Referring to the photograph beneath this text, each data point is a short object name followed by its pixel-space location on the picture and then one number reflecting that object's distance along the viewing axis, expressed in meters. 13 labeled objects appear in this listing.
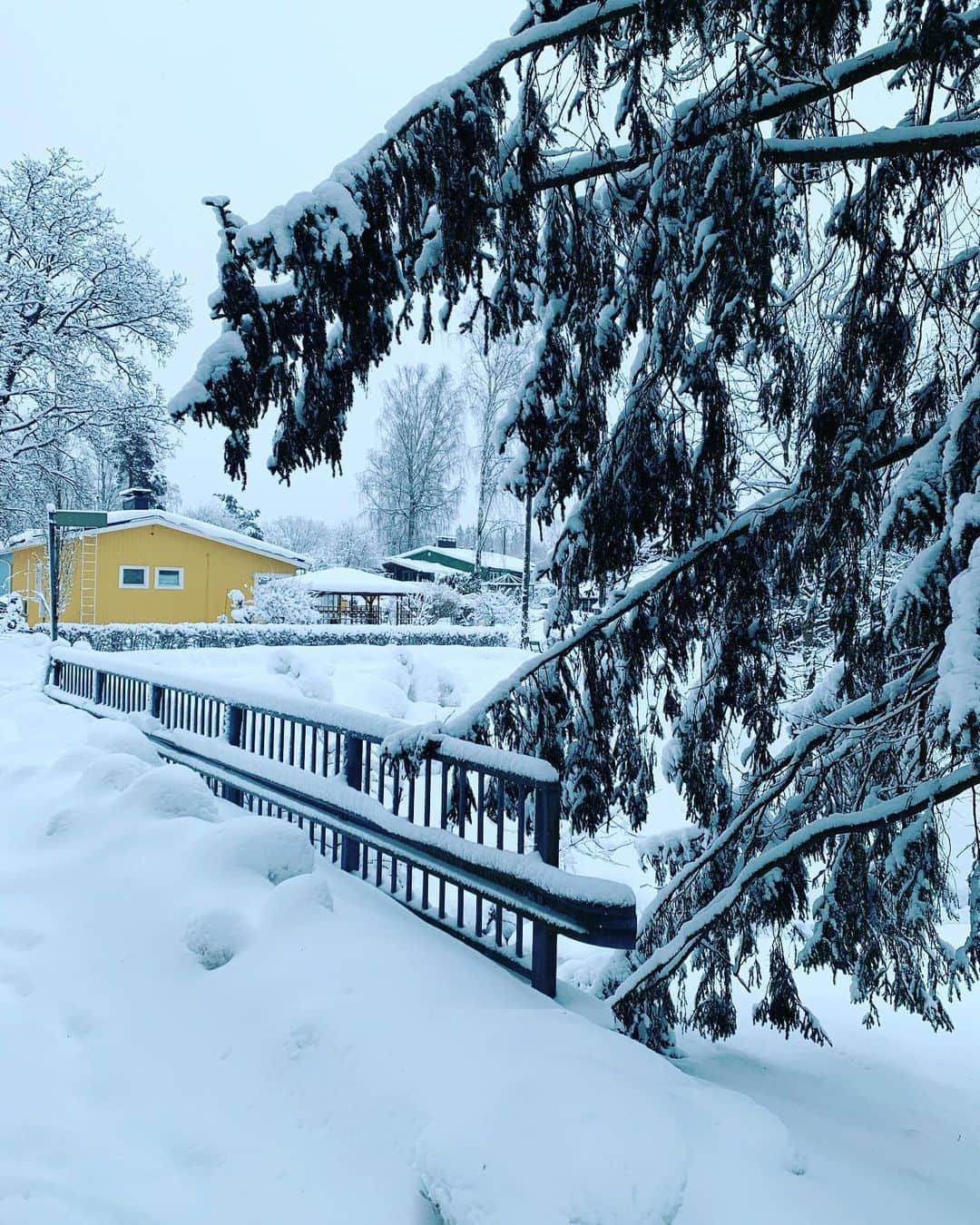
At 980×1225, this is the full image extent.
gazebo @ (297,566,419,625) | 33.53
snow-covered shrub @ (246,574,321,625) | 31.61
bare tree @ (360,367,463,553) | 48.25
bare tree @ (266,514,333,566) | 86.31
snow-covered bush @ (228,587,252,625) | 31.58
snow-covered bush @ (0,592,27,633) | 28.80
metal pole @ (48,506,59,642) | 15.84
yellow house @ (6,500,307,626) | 31.11
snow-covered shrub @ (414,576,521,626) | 32.41
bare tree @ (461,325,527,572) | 34.00
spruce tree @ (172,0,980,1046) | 3.67
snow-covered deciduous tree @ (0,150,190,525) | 27.52
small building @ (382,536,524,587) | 49.59
